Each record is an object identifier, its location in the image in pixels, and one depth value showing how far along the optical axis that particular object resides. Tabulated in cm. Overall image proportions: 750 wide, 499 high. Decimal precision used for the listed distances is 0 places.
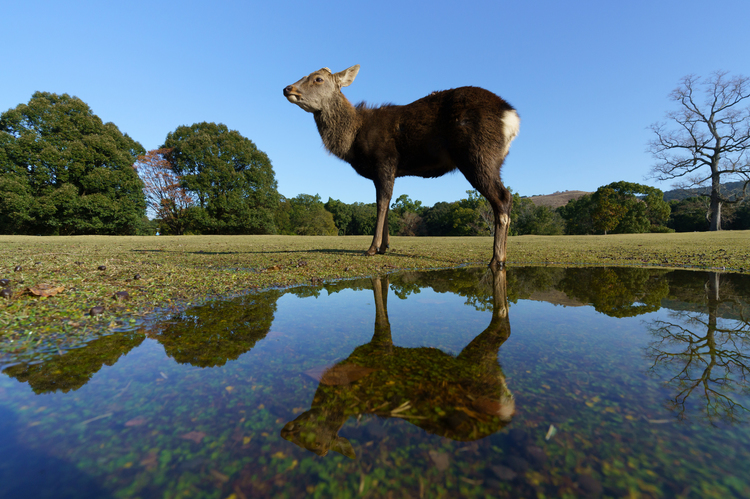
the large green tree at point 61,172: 2146
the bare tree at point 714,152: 2207
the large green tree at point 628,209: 3427
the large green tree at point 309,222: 4324
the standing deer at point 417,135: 134
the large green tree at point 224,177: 2753
